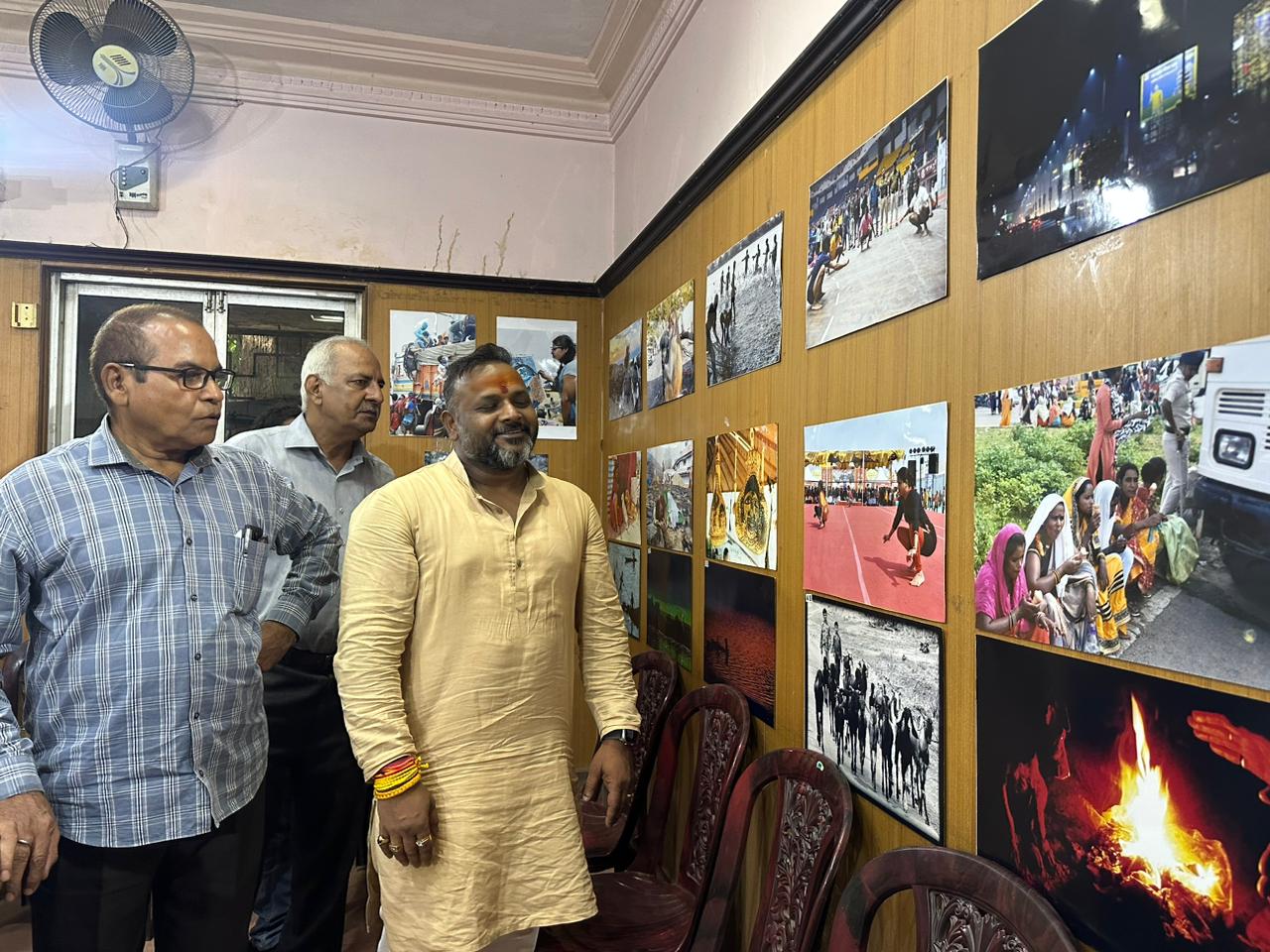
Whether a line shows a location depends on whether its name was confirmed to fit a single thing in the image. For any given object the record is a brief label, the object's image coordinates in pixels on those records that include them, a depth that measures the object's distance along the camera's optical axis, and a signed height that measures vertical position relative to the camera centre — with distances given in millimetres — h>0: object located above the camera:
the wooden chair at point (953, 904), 985 -579
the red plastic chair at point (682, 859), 1734 -943
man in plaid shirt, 1384 -348
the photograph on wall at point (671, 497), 2459 -30
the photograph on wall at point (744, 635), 1901 -389
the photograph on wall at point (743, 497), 1907 -24
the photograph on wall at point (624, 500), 3021 -52
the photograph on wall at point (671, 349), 2473 +474
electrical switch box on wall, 3178 +1266
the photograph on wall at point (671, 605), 2471 -397
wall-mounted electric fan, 2873 +1612
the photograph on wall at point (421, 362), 3486 +559
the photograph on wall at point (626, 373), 3049 +475
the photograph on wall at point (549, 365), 3615 +572
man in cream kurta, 1540 -399
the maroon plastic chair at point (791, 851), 1396 -705
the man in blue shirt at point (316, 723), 2244 -687
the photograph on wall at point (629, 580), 3000 -370
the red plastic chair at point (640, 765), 2156 -829
